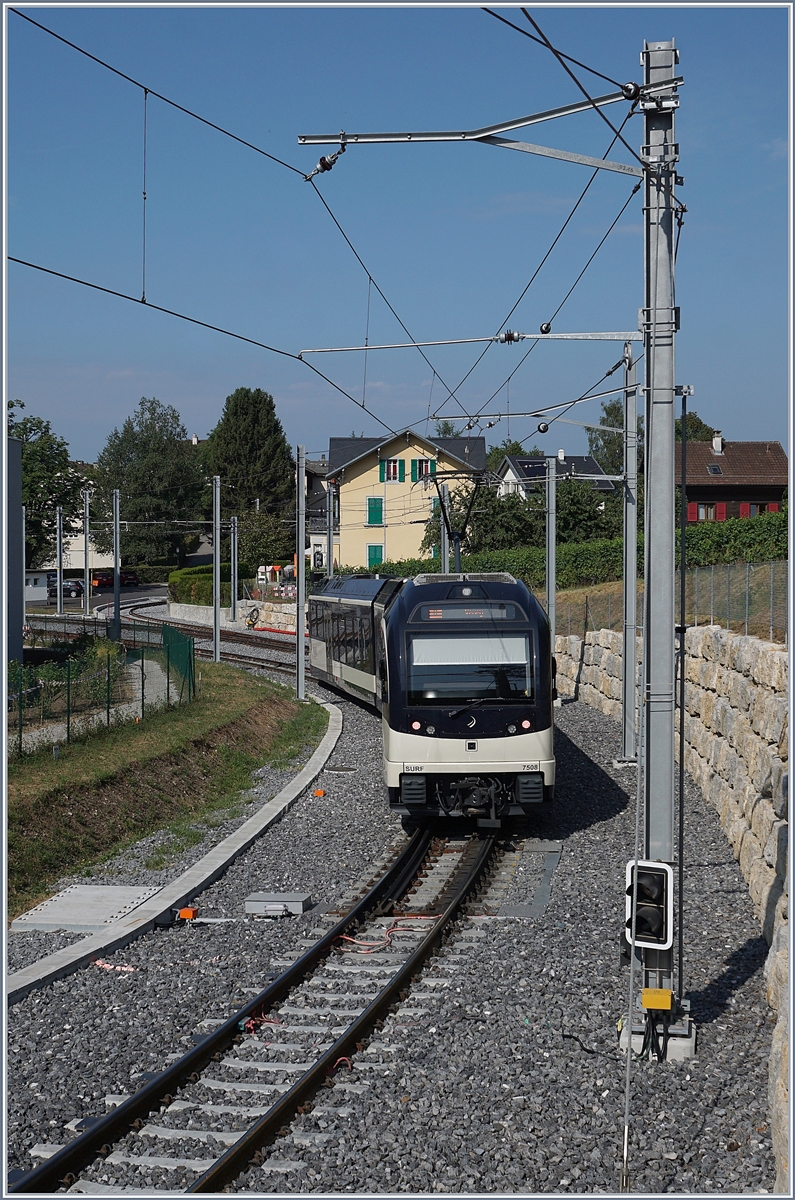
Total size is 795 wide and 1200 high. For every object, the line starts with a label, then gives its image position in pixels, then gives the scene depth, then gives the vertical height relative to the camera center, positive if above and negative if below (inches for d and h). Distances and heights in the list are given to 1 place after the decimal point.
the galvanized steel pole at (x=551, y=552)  1028.7 +26.7
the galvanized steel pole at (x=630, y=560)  670.5 +13.1
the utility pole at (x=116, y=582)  1428.4 +3.7
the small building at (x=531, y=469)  2711.6 +295.9
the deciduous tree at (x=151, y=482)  3627.0 +331.3
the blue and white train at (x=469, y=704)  527.2 -54.7
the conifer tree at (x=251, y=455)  3683.6 +407.5
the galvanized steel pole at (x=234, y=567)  2110.1 +31.7
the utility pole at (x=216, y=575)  1473.3 +11.5
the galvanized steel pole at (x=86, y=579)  2341.3 +12.9
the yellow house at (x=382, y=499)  2689.5 +195.9
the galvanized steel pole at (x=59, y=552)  2280.1 +66.8
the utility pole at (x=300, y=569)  1138.7 +14.7
